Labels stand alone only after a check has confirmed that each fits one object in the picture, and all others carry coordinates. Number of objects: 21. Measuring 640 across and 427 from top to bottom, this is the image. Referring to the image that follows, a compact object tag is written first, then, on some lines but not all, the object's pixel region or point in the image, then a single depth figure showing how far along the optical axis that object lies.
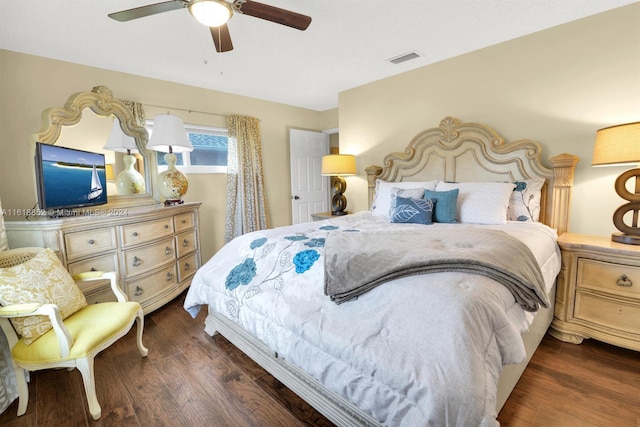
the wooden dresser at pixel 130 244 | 2.05
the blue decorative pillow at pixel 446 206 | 2.48
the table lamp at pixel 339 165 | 3.79
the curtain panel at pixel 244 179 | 4.01
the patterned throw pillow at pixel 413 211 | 2.44
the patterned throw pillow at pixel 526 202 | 2.49
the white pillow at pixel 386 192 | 2.97
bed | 1.00
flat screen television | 2.05
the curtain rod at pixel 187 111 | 3.37
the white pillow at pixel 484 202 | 2.39
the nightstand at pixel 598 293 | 1.89
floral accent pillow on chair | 1.54
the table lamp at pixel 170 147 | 2.87
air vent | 2.96
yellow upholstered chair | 1.50
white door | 4.79
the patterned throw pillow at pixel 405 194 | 2.66
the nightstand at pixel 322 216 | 3.95
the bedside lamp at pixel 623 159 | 1.90
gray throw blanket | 1.27
